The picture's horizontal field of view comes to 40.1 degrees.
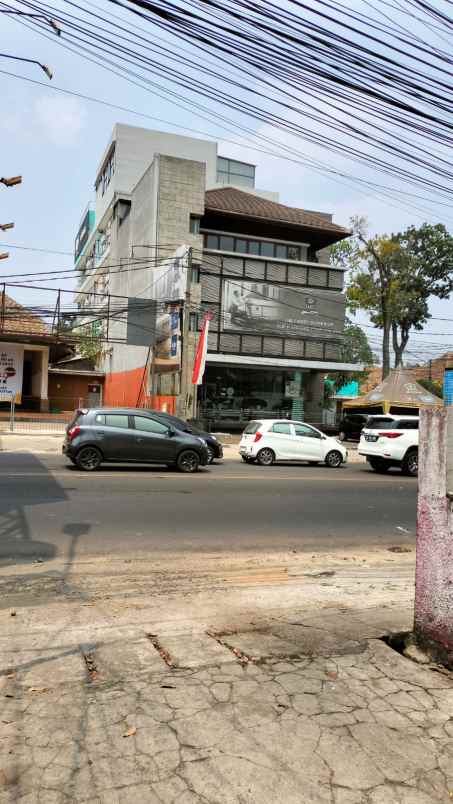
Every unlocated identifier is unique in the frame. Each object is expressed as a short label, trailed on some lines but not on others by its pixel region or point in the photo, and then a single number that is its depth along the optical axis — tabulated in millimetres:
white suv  18453
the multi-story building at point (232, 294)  30875
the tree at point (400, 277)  43375
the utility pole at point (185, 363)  24516
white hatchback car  19531
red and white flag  25500
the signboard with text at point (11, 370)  33562
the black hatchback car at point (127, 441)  15070
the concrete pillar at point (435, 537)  4488
